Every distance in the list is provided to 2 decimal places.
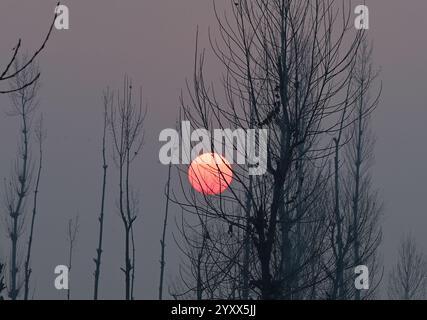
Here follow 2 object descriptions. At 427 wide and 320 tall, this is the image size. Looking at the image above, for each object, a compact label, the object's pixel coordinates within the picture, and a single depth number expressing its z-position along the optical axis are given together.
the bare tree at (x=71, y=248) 29.74
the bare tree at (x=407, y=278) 38.49
